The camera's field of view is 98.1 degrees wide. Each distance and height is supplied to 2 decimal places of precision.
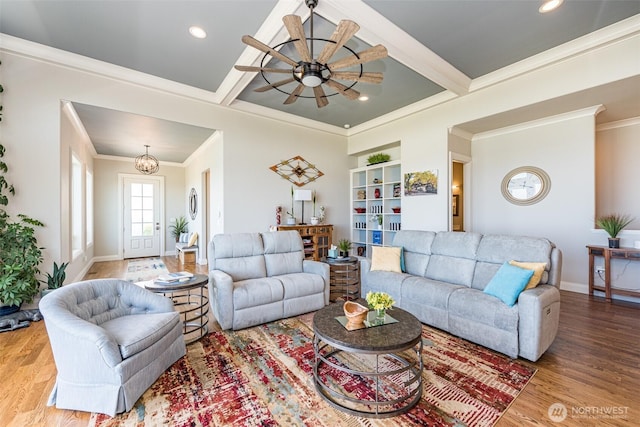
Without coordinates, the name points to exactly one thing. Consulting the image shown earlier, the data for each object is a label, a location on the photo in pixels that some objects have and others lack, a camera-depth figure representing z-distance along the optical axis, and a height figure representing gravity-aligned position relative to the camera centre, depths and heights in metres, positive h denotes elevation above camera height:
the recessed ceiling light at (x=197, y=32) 2.98 +2.01
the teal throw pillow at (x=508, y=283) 2.45 -0.64
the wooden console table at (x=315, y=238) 5.43 -0.48
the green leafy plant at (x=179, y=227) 8.34 -0.37
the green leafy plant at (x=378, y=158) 5.95 +1.21
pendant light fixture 6.64 +1.27
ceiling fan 2.13 +1.35
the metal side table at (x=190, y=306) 2.65 -1.19
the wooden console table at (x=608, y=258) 3.72 -0.63
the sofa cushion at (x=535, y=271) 2.55 -0.54
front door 7.89 -0.06
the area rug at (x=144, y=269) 5.57 -1.24
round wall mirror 4.57 +0.47
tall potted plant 2.97 -0.46
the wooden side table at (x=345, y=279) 4.04 -1.00
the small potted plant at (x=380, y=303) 2.07 -0.67
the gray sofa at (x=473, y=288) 2.35 -0.79
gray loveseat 2.95 -0.78
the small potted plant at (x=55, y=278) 3.41 -0.78
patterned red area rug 1.71 -1.26
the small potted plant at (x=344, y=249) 4.29 -0.54
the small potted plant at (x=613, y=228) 3.84 -0.22
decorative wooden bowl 1.96 -0.73
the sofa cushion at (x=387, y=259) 3.69 -0.61
